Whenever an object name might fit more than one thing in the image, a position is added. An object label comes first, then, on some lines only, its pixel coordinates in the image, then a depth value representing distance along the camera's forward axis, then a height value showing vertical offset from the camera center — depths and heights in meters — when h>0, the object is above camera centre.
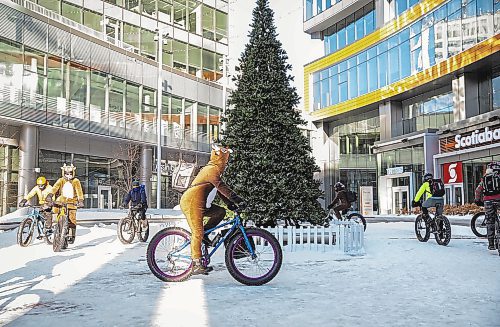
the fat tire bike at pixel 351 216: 16.58 -0.61
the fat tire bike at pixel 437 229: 12.27 -0.77
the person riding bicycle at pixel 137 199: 14.16 -0.02
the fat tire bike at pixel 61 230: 11.44 -0.66
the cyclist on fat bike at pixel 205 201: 6.96 -0.05
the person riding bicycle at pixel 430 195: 12.49 +0.01
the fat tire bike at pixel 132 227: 13.70 -0.75
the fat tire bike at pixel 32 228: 12.60 -0.68
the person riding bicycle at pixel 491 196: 10.22 -0.02
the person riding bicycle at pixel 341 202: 15.91 -0.17
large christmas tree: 11.33 +1.15
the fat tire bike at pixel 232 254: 6.91 -0.72
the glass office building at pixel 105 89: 29.66 +7.34
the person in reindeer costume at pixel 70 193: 11.95 +0.12
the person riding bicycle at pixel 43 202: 12.88 -0.05
